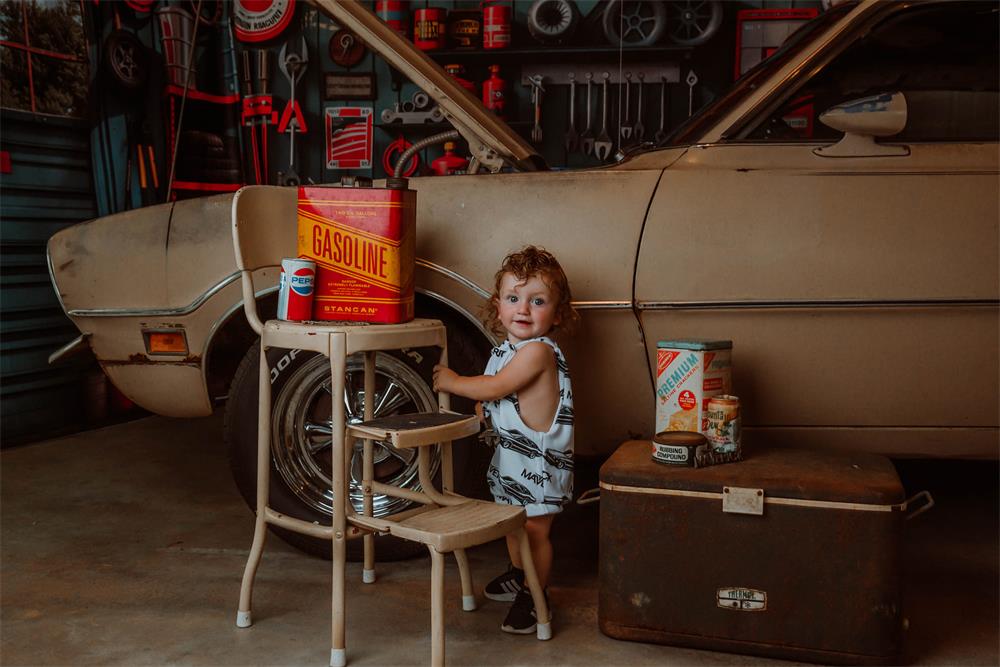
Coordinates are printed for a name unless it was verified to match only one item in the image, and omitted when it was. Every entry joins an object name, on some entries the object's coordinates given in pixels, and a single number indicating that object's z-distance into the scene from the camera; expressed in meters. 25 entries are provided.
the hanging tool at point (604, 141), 5.11
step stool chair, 1.84
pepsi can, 2.12
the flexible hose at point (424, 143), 3.20
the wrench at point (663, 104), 5.05
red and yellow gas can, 2.14
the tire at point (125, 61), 4.63
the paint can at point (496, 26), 5.09
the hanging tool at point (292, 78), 5.39
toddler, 2.18
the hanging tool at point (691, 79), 5.09
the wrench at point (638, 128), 5.11
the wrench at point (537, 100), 5.08
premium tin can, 2.18
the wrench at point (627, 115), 5.12
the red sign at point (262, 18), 5.39
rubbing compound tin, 2.03
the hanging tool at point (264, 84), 5.34
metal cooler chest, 1.91
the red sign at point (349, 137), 5.48
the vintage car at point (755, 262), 2.33
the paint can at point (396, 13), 5.22
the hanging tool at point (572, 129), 5.13
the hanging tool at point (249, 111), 5.39
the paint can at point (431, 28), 5.14
